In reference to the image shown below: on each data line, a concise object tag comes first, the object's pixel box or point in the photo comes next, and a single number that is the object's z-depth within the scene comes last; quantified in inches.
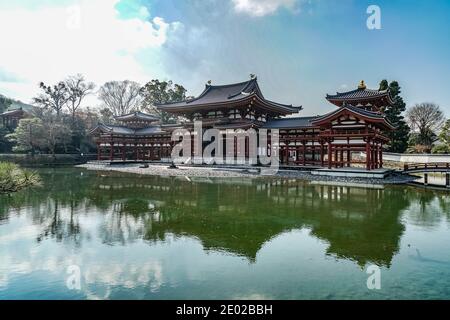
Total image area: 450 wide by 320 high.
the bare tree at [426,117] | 1855.6
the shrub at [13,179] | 634.8
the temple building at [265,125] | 912.3
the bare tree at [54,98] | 1905.8
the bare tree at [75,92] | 1989.4
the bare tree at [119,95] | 2509.8
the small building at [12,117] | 2025.1
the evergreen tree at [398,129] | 1423.5
